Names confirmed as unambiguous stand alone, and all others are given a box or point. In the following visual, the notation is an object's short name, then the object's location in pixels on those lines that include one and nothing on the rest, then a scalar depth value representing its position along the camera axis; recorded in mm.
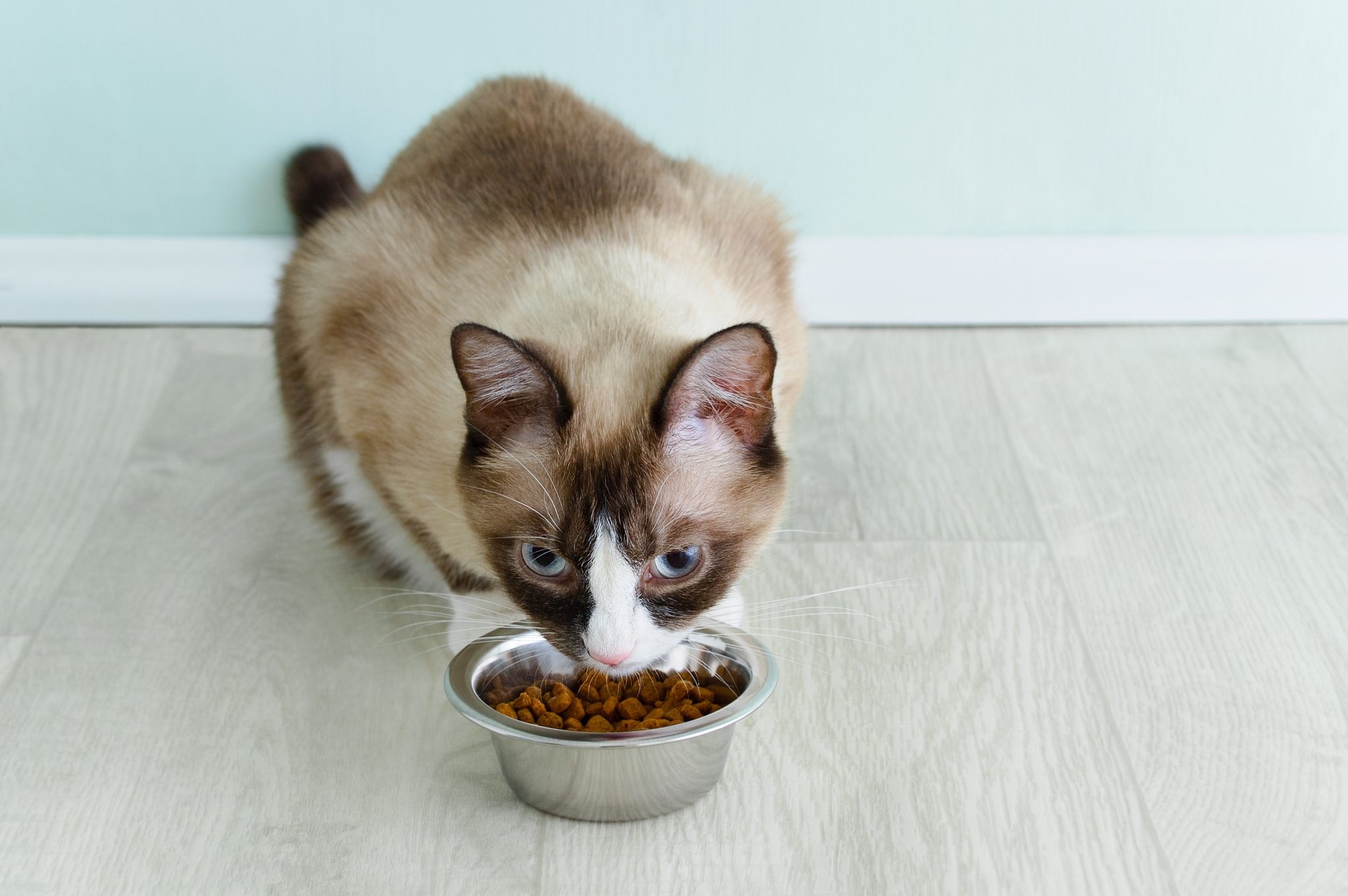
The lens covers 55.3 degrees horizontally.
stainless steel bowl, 1162
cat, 1158
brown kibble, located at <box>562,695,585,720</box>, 1259
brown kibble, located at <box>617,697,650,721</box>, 1259
